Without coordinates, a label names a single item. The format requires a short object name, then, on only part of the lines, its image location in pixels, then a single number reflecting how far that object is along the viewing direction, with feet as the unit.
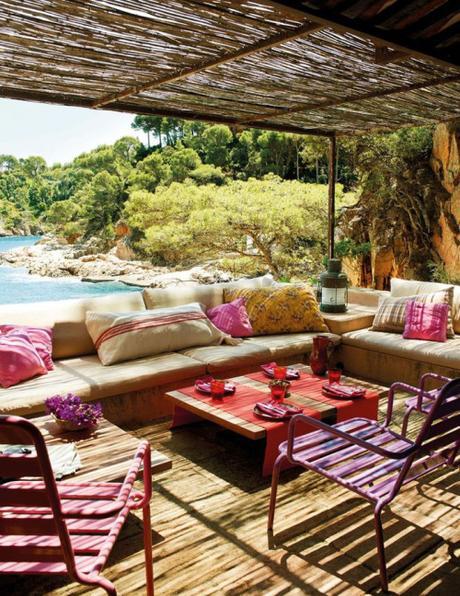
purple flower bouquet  8.65
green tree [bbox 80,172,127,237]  71.51
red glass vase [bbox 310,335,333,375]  11.89
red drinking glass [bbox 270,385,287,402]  10.29
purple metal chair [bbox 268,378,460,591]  6.75
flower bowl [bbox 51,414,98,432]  8.66
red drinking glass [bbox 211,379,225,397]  10.61
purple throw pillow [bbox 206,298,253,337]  15.17
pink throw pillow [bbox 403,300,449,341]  14.80
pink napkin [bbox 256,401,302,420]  9.61
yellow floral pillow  15.65
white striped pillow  12.89
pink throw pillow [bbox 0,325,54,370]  12.06
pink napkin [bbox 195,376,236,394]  10.92
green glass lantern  17.28
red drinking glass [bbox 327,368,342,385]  11.18
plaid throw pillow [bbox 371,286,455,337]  15.38
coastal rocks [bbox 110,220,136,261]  67.72
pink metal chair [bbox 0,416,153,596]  4.57
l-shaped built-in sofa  11.44
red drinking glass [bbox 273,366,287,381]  11.58
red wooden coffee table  9.45
